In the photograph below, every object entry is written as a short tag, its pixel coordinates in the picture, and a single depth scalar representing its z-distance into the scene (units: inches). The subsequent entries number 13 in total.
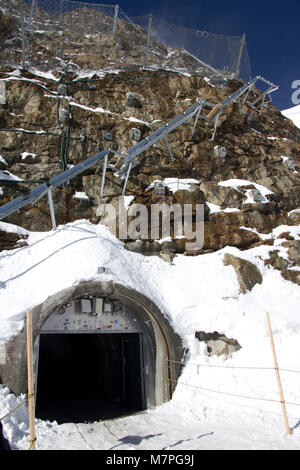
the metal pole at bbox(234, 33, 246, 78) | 1176.2
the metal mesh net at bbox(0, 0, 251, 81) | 1040.2
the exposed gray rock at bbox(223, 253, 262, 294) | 642.8
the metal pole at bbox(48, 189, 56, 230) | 604.4
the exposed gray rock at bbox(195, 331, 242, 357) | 530.6
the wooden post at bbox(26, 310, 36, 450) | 239.0
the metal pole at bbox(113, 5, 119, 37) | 1040.8
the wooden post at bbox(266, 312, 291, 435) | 321.4
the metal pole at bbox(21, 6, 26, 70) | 823.7
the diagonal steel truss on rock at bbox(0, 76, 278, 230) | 589.0
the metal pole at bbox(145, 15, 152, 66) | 1042.0
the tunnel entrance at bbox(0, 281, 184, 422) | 430.9
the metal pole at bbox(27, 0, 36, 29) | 912.9
